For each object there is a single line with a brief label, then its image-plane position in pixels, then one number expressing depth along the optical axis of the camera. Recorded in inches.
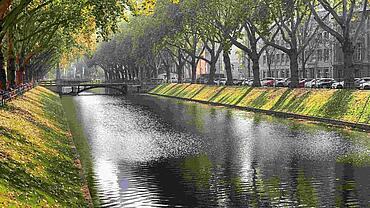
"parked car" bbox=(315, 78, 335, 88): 3011.8
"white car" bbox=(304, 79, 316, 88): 3127.5
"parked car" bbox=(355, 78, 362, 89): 2789.4
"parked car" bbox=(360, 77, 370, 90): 2573.8
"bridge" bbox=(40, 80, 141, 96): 4562.0
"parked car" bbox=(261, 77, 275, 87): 3623.5
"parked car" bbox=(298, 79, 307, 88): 3289.9
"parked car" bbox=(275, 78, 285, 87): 3302.2
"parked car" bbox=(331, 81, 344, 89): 2703.2
